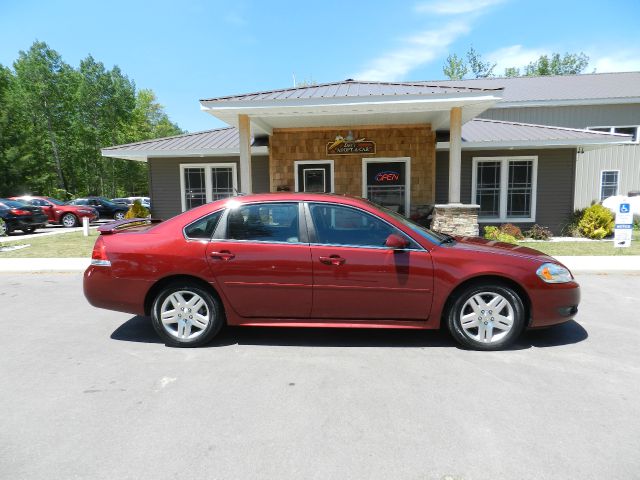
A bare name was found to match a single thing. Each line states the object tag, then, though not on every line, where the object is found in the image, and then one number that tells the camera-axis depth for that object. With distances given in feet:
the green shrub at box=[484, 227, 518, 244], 36.41
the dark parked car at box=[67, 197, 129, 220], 76.48
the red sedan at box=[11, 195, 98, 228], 64.64
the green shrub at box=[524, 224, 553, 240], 41.37
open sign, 42.01
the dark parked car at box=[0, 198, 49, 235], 52.34
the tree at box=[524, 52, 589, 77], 140.36
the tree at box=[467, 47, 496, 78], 142.31
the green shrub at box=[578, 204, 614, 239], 40.93
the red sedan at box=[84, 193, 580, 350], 12.94
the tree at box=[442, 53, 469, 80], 136.85
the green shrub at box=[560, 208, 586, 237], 42.81
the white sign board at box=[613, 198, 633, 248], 31.14
